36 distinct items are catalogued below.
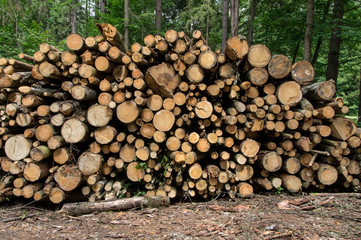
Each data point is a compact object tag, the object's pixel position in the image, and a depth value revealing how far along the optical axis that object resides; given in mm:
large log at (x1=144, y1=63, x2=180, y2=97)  3059
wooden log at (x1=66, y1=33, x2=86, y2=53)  3057
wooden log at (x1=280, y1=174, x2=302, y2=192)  3369
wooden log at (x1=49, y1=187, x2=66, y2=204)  3021
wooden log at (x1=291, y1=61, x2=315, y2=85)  3279
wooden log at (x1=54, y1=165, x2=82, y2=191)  3041
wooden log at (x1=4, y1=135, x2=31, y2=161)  3072
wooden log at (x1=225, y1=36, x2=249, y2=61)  3166
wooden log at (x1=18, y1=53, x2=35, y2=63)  3240
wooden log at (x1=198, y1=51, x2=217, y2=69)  3076
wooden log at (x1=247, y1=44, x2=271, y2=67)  3243
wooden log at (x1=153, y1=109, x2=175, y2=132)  3074
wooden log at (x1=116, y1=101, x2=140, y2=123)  3057
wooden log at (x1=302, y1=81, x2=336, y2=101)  3242
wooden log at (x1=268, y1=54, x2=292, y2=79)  3217
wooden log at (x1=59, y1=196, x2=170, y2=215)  2916
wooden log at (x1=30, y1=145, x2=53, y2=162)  2967
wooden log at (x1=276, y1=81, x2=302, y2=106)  3158
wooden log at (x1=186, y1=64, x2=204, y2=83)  3150
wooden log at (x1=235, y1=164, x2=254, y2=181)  3378
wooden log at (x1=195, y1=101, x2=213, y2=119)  3077
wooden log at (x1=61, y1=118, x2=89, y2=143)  3021
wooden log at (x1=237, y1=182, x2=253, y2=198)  3358
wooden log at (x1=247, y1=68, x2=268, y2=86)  3240
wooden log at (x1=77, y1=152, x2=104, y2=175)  3057
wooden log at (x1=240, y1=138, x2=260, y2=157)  3246
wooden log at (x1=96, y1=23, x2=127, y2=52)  3086
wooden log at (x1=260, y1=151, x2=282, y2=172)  3287
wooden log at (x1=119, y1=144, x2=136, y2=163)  3221
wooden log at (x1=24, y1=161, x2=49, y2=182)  3010
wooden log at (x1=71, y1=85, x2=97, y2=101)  3053
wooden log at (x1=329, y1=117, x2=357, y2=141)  3311
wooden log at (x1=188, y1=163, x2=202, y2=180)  3154
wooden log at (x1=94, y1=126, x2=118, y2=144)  3078
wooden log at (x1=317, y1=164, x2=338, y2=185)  3361
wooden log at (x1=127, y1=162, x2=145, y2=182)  3213
